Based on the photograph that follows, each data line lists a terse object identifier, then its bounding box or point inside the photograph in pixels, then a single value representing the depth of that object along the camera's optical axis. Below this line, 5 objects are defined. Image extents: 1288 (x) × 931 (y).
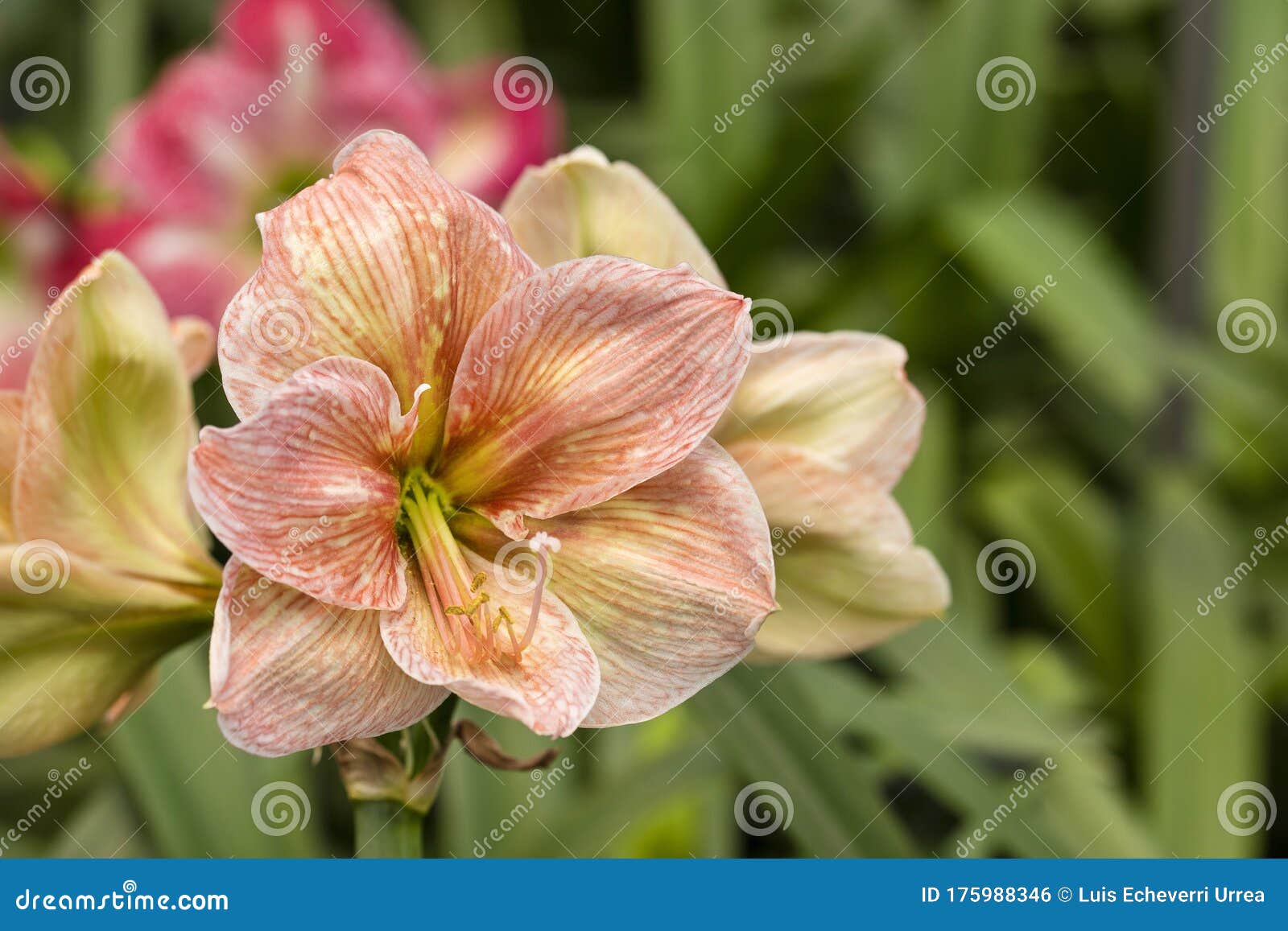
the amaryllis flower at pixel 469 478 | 0.89
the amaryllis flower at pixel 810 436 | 0.97
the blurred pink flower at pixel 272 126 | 1.33
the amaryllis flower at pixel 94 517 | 0.93
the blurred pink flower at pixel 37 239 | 1.28
